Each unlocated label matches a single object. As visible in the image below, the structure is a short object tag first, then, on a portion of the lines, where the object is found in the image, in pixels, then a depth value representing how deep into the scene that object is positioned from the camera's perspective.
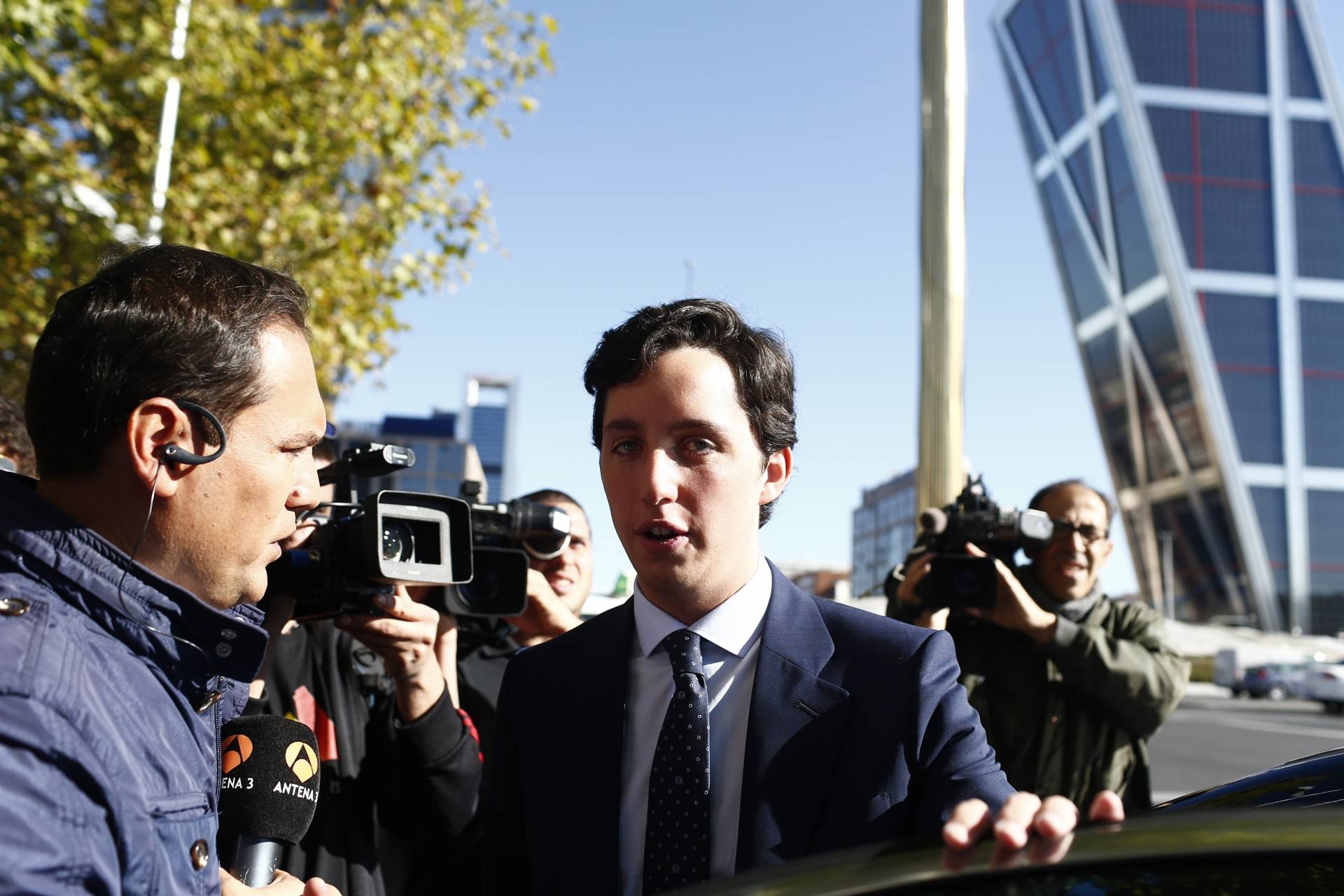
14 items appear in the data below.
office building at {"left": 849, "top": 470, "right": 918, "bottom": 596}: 73.31
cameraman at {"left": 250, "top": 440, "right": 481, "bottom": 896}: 2.69
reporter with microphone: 1.30
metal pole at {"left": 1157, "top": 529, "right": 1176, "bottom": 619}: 74.19
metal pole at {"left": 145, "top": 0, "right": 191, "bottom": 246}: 8.84
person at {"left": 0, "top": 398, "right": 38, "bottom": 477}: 2.99
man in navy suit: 1.88
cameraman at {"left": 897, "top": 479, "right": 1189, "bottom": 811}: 3.40
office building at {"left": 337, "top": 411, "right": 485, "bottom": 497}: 68.19
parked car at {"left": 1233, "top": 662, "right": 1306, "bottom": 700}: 33.06
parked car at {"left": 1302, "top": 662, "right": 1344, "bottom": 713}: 27.56
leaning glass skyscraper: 70.12
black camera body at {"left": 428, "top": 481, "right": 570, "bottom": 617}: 2.78
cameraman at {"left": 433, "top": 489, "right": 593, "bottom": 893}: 3.25
